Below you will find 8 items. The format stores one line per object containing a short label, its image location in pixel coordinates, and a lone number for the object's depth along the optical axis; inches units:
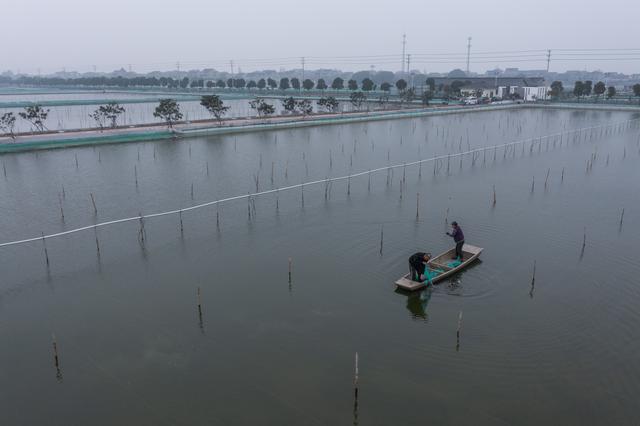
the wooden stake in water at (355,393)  275.7
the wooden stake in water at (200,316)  359.1
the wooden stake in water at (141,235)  507.2
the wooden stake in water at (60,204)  585.3
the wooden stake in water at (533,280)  407.8
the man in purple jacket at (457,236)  449.1
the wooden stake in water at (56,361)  303.7
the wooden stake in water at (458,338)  335.4
